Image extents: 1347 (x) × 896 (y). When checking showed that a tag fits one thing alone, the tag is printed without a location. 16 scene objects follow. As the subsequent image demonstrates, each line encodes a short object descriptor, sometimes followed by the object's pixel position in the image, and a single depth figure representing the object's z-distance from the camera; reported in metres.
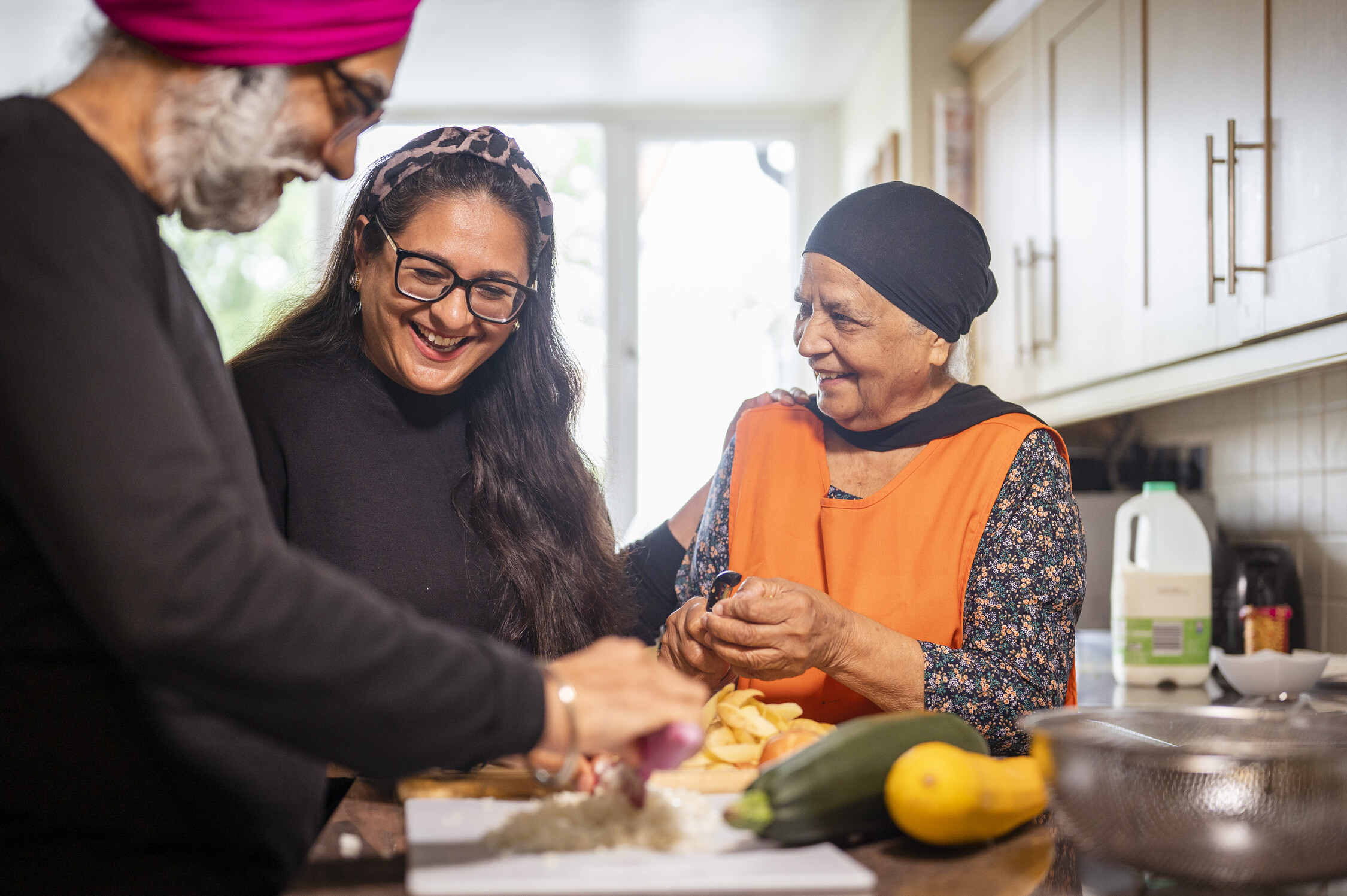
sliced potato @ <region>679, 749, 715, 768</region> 0.97
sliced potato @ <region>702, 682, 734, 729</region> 1.10
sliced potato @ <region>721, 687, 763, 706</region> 1.08
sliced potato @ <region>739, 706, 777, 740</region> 1.02
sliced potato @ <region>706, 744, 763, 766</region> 0.97
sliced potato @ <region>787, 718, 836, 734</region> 1.02
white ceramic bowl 1.85
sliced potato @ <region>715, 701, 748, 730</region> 1.03
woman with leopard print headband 1.42
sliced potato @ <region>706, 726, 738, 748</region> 1.00
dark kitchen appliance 2.15
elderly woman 1.18
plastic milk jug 2.16
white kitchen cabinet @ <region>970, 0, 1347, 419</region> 1.61
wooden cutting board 0.90
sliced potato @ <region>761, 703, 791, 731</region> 1.04
